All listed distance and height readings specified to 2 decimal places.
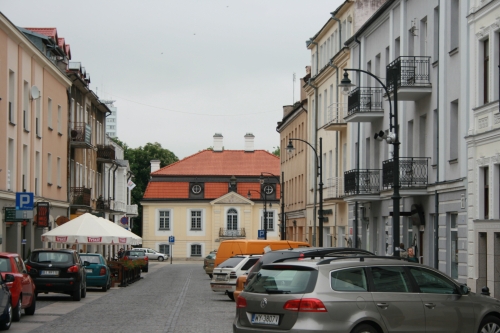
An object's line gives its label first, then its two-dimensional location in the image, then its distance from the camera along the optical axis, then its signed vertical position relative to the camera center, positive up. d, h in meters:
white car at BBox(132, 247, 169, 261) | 95.71 -5.17
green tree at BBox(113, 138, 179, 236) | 112.12 +5.23
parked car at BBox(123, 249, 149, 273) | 58.35 -3.29
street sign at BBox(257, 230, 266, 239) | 70.25 -2.17
